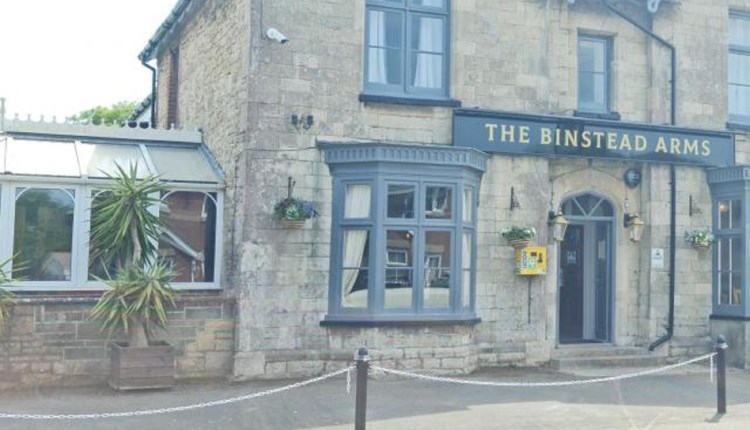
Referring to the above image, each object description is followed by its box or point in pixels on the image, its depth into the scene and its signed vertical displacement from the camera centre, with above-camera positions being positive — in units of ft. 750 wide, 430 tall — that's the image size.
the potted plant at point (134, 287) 33.55 -1.08
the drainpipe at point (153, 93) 63.93 +13.33
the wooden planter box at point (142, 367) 33.12 -4.36
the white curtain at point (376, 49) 40.52 +10.89
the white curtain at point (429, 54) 41.37 +10.96
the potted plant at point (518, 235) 41.19 +1.80
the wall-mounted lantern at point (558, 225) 42.68 +2.44
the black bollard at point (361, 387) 24.62 -3.66
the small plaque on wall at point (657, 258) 45.06 +0.88
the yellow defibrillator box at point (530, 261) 41.68 +0.50
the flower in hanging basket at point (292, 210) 37.35 +2.58
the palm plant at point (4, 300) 32.68 -1.68
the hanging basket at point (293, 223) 37.63 +1.96
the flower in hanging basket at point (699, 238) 45.16 +2.04
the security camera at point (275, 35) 37.70 +10.70
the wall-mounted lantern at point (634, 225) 44.47 +2.66
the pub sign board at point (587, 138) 41.39 +7.17
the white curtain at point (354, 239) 38.83 +1.33
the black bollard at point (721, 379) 29.99 -3.94
